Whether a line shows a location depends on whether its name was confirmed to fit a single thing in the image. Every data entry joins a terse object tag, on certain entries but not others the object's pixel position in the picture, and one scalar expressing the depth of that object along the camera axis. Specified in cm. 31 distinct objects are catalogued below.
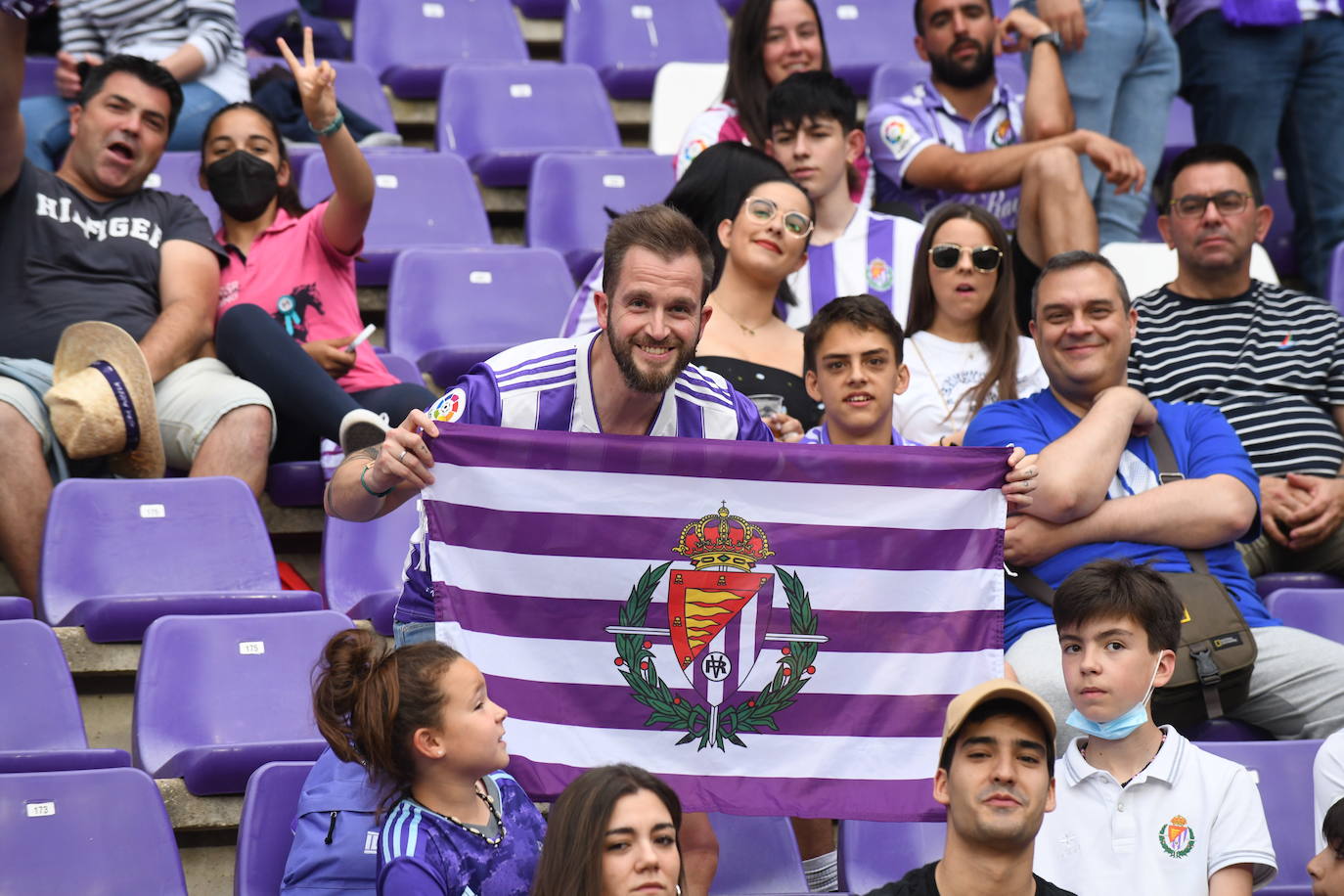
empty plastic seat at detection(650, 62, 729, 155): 1456
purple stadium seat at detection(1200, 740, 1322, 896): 786
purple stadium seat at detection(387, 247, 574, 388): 1175
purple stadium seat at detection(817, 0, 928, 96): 1628
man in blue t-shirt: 830
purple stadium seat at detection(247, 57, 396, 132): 1416
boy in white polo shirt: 696
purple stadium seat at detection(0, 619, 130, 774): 763
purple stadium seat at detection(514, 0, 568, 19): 1705
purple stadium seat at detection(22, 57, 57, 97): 1373
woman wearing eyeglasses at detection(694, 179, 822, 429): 981
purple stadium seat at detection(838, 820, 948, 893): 748
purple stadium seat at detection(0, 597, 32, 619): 826
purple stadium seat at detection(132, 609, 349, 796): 773
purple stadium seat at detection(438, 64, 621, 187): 1430
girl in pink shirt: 994
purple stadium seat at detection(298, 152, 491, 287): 1284
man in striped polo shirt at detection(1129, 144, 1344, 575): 1024
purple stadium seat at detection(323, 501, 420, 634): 934
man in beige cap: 598
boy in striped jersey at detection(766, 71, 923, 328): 1115
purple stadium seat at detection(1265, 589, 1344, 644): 909
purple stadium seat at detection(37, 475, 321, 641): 864
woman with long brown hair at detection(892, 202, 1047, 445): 987
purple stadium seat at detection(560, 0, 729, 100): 1590
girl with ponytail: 647
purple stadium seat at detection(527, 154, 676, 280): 1320
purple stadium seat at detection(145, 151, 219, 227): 1229
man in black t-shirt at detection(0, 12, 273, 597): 966
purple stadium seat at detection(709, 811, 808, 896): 755
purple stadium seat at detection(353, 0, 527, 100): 1517
